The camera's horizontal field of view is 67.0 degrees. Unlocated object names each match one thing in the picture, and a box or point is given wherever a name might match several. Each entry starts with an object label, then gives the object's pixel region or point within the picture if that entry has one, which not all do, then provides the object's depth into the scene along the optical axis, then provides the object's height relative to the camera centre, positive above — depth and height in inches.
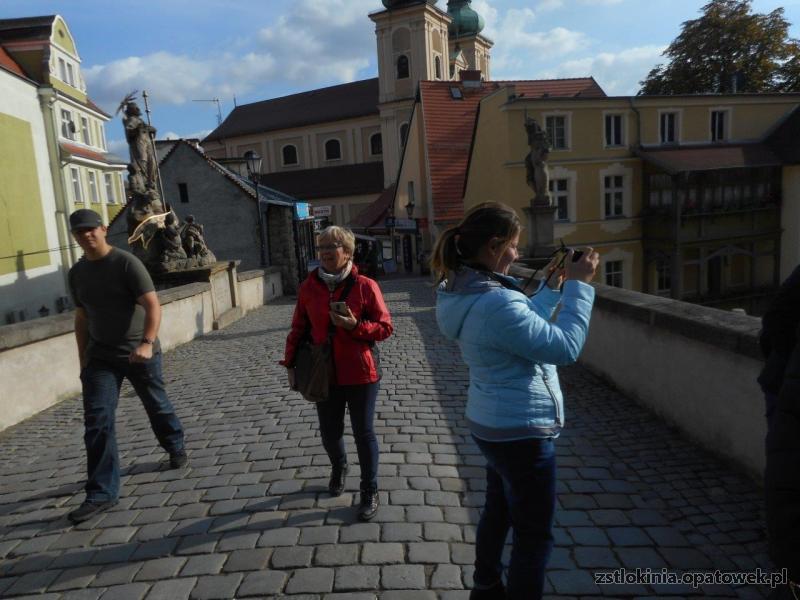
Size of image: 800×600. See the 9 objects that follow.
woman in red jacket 137.2 -26.2
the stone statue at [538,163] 542.6 +40.5
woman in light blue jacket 85.5 -20.7
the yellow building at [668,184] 1010.1 +32.0
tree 1282.0 +311.8
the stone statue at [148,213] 481.1 +15.1
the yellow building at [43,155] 1036.5 +158.0
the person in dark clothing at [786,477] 58.7 -27.7
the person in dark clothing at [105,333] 145.7 -24.6
